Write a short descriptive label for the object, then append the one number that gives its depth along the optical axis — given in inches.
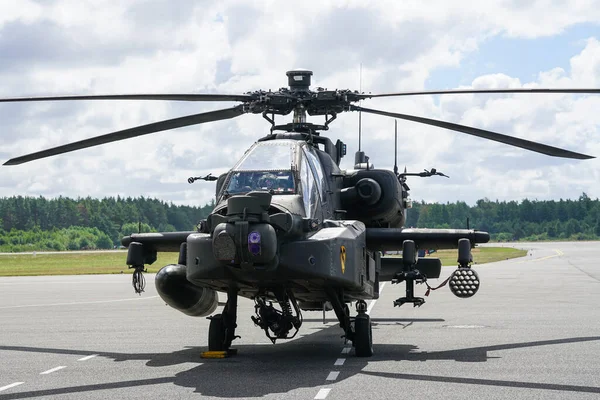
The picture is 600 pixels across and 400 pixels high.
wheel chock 517.3
